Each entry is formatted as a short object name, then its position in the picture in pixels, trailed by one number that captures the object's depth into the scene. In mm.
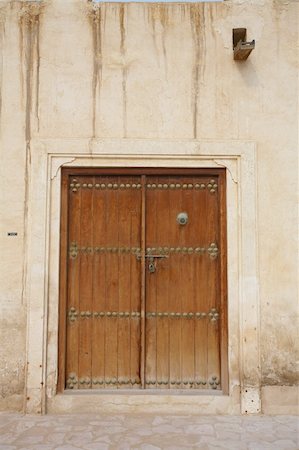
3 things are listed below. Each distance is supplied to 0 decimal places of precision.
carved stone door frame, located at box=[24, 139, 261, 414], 3943
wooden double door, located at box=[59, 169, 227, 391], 4102
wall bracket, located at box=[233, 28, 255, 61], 3998
